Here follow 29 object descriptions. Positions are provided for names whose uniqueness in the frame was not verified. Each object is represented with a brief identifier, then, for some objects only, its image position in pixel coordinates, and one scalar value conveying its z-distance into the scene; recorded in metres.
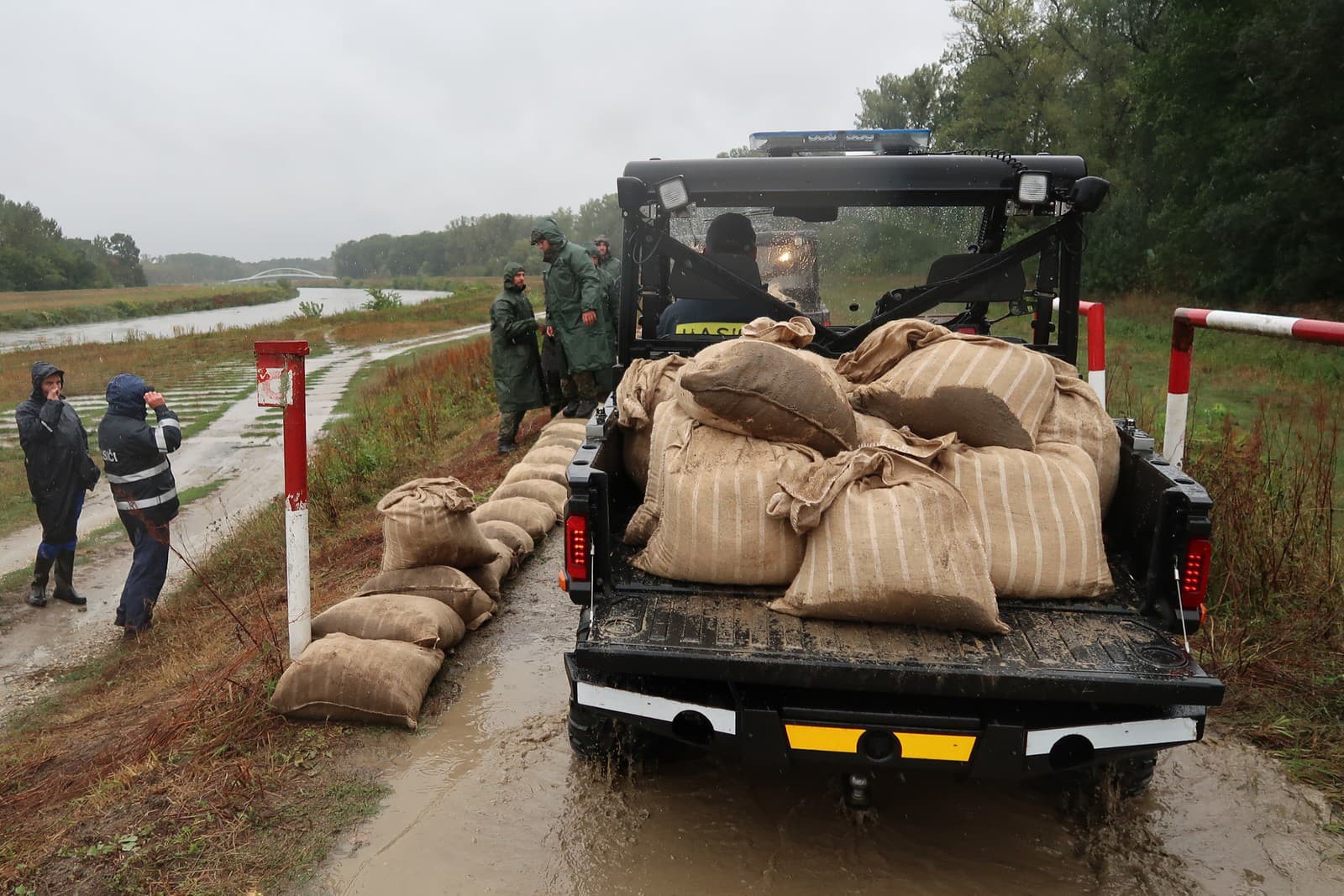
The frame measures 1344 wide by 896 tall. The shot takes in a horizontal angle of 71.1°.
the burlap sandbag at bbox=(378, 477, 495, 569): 3.90
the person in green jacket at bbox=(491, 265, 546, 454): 8.74
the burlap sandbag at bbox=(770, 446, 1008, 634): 2.40
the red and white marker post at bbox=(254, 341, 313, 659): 3.53
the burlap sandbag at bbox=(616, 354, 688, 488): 3.29
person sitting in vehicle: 4.09
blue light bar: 4.60
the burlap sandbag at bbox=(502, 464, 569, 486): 6.03
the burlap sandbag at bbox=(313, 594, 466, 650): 3.67
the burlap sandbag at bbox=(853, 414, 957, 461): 2.67
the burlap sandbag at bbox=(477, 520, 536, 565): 5.02
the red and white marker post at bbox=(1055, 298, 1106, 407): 4.33
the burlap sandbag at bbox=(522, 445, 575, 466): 6.37
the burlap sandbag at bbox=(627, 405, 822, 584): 2.64
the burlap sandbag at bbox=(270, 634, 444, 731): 3.35
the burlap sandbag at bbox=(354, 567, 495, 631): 3.97
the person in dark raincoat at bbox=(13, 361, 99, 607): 6.51
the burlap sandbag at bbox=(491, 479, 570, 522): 5.75
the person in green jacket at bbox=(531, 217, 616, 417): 8.38
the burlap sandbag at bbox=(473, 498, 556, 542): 5.40
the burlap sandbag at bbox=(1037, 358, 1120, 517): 2.95
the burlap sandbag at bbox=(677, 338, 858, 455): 2.73
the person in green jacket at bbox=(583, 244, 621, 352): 9.56
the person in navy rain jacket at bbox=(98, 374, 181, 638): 5.85
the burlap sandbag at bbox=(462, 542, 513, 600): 4.41
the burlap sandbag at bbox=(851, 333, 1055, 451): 2.79
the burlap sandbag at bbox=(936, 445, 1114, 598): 2.60
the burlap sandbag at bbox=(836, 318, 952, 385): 3.22
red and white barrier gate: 3.40
